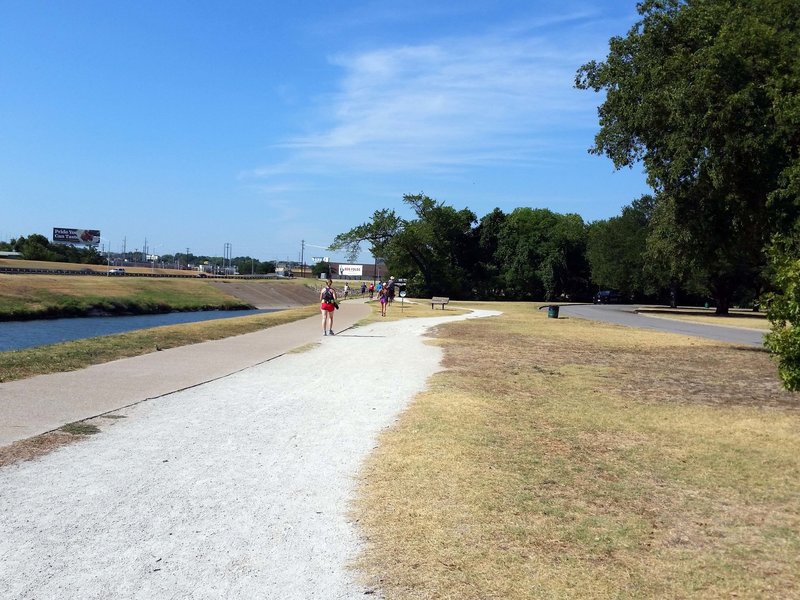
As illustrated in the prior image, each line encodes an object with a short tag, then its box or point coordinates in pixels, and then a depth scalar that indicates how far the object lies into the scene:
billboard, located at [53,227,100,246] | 144.12
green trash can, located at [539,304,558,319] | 37.81
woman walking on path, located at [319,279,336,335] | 21.69
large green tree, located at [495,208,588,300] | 82.31
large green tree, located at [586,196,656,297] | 65.38
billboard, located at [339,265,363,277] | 173.12
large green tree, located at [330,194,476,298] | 68.69
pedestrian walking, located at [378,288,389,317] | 34.28
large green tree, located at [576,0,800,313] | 16.78
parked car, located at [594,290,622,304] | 78.75
